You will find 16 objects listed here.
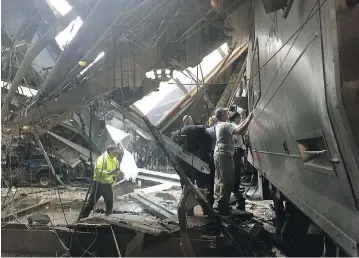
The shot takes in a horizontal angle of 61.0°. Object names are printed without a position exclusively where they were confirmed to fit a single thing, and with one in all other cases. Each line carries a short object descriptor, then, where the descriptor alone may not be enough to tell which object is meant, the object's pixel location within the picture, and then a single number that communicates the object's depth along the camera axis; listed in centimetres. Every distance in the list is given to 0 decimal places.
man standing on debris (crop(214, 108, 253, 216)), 523
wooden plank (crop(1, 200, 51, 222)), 595
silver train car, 173
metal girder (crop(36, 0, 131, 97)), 335
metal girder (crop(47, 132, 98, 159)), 1237
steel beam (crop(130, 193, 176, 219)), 602
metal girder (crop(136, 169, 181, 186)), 1073
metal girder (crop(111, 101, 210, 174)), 613
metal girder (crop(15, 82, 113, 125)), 556
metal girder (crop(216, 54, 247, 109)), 1105
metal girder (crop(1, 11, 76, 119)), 388
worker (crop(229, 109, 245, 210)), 631
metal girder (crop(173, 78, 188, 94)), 1175
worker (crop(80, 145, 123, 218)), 626
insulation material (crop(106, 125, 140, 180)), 1032
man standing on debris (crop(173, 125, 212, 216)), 628
